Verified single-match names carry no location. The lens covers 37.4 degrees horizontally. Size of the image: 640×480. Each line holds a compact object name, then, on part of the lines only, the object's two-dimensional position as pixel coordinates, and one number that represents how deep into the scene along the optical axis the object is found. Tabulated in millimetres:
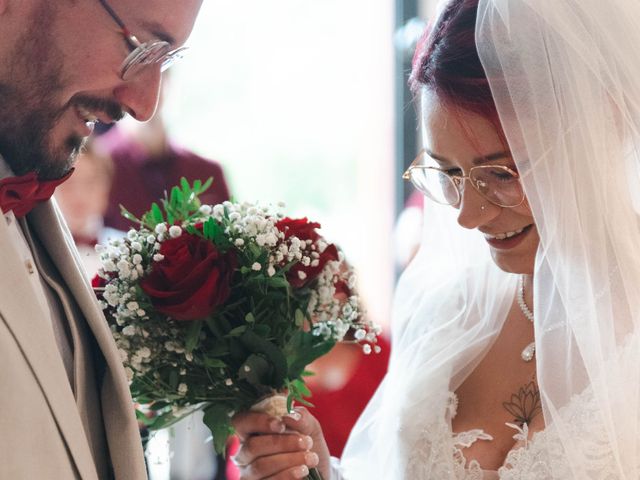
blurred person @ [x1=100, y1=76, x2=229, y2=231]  3348
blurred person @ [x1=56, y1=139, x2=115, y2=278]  3342
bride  1660
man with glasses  1242
